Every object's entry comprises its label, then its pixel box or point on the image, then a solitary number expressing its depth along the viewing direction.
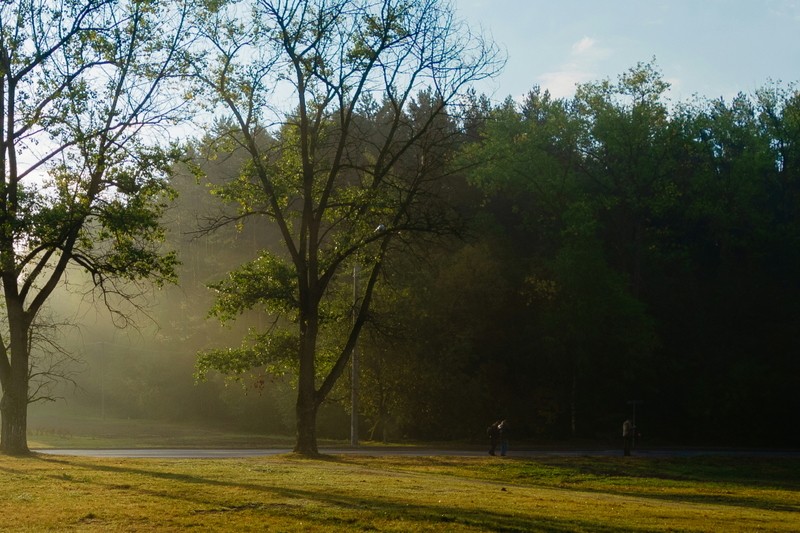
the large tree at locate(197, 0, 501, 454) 29.03
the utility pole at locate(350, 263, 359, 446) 41.07
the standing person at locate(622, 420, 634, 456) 35.94
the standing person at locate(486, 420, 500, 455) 35.17
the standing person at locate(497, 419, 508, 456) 34.31
